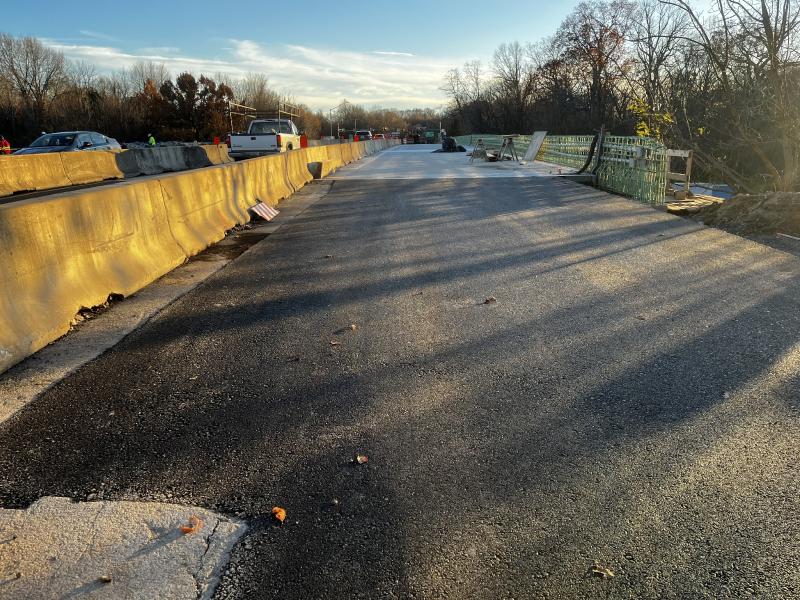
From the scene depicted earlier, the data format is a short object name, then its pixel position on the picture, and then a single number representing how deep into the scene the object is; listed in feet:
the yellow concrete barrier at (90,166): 54.34
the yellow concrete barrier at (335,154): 84.72
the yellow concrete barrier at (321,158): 70.59
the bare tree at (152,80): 267.02
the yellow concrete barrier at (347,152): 103.14
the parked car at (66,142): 62.90
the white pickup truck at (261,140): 83.56
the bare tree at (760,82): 42.47
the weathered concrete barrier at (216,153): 88.98
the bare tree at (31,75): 237.66
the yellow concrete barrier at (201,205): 27.02
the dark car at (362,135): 234.21
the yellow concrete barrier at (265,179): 41.04
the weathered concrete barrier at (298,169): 58.23
